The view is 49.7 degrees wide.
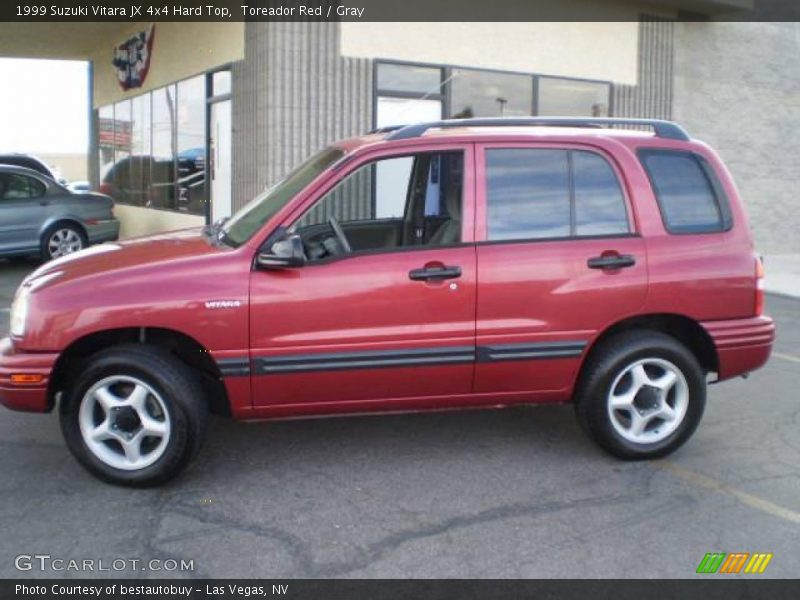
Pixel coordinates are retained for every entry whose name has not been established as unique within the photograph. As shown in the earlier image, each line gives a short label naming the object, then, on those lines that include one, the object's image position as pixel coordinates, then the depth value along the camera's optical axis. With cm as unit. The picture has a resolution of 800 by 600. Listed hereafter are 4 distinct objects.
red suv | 437
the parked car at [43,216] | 1232
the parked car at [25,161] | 1587
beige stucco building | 1172
